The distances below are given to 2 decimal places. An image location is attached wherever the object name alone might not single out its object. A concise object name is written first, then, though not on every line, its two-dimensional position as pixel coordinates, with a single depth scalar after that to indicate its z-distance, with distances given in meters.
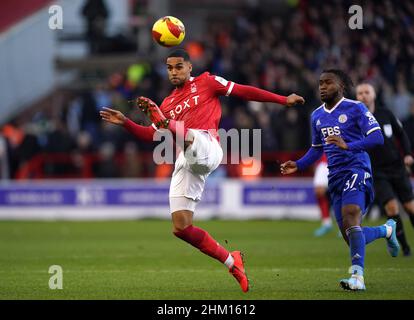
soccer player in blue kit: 19.22
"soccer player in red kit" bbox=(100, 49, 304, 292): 19.25
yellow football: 20.77
